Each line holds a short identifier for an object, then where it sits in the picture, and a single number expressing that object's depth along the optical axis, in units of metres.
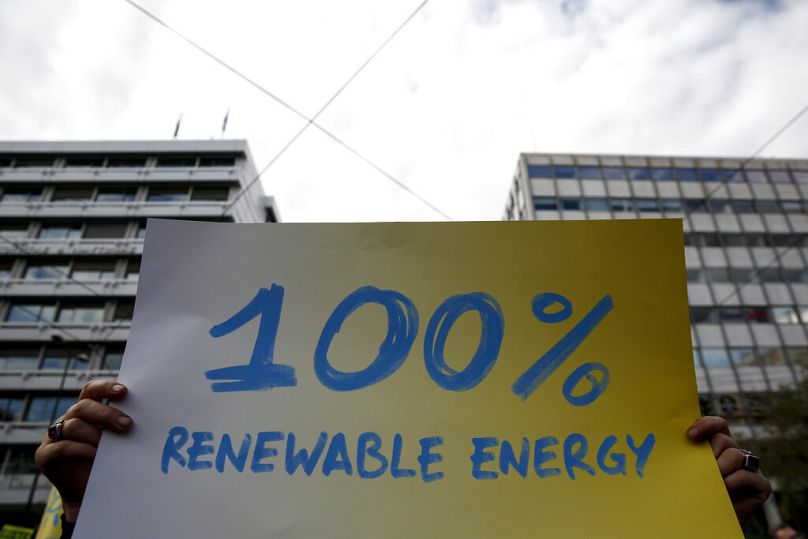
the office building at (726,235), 21.55
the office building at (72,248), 22.78
